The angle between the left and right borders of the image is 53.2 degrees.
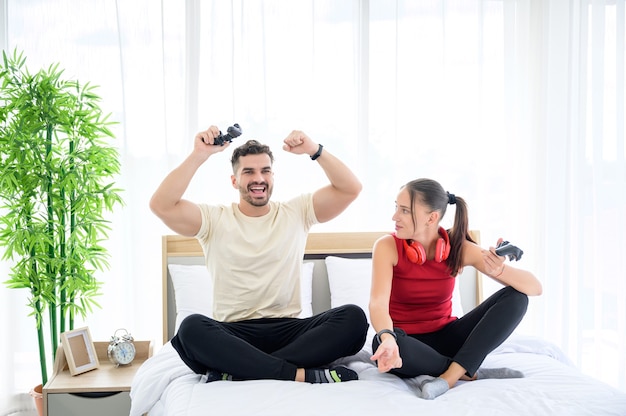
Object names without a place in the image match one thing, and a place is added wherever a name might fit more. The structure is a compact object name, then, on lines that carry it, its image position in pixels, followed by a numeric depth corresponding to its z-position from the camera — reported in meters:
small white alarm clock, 3.00
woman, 2.25
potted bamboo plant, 2.94
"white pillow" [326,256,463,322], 3.04
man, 2.25
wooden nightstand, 2.73
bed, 1.88
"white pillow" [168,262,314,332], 3.00
